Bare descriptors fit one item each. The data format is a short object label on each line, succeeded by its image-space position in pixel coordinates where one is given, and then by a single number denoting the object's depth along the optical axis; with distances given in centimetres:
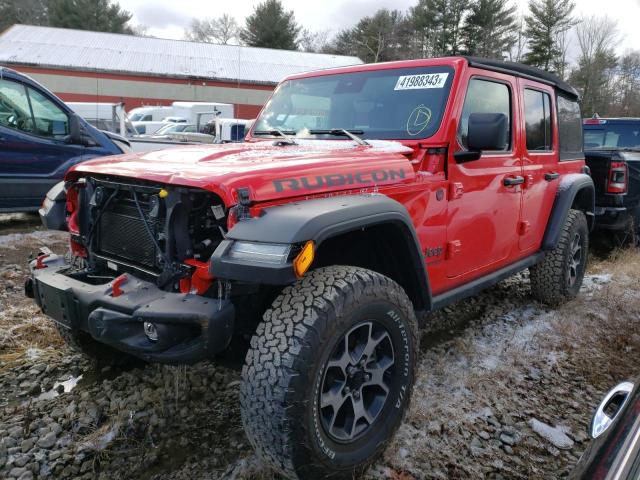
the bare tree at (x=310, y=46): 5132
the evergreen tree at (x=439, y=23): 3484
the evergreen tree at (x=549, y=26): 3900
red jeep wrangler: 197
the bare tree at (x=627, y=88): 3841
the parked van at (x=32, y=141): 618
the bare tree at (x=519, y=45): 3869
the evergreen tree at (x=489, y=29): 3469
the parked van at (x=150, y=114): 2350
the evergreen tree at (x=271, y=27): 4525
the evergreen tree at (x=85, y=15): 4266
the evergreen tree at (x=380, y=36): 3794
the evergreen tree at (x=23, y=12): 4597
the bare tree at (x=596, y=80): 3838
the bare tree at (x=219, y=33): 5722
